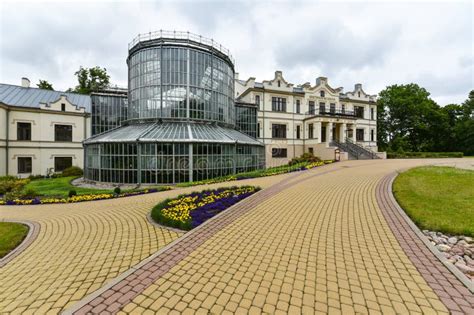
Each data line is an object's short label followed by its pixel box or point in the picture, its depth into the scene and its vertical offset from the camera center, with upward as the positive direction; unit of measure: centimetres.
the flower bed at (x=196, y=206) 673 -195
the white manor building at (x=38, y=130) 2456 +354
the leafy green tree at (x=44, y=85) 3950 +1414
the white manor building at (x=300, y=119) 3206 +619
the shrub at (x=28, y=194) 1311 -232
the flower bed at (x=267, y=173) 1571 -134
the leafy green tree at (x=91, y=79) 4191 +1628
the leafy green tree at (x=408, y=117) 4575 +932
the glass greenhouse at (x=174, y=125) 1755 +346
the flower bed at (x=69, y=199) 1159 -237
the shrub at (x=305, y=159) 2531 -18
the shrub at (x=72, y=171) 2552 -169
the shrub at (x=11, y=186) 1529 -218
